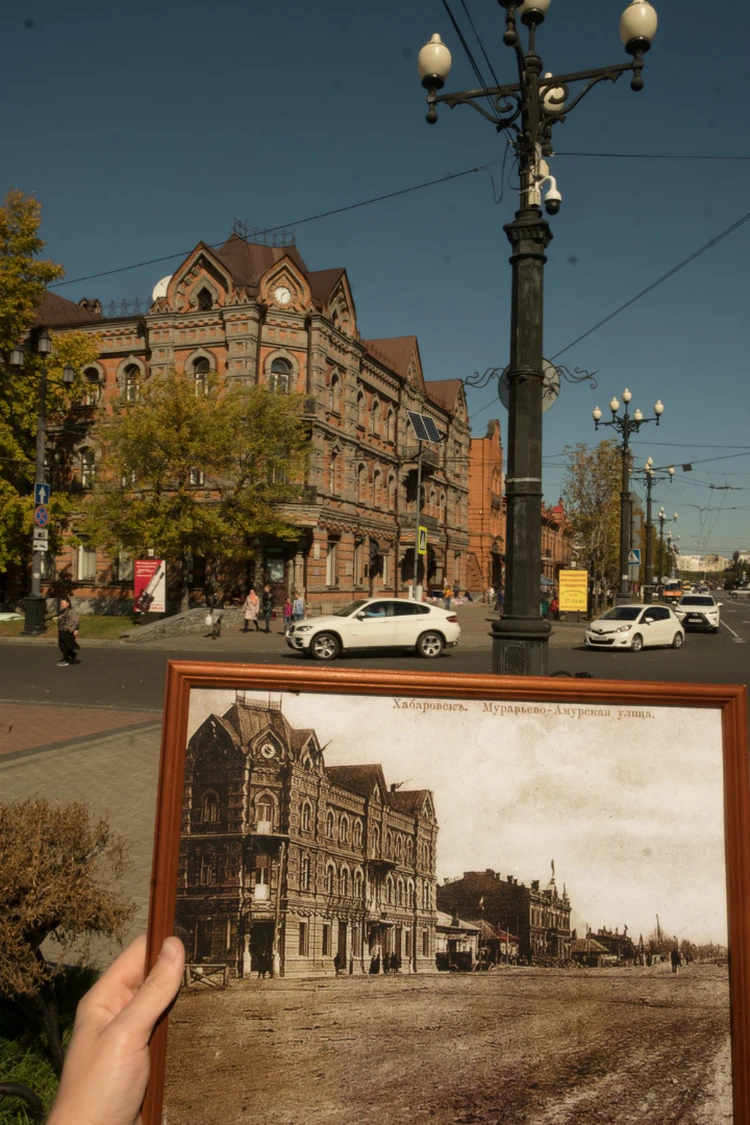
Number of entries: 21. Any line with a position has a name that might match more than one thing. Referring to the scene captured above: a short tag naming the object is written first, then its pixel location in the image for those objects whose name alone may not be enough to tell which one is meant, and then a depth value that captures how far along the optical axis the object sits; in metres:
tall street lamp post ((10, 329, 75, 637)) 25.95
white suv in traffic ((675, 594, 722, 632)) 34.41
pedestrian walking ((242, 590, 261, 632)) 27.81
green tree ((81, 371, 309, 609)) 27.38
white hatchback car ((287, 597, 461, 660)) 19.61
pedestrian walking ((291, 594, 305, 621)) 27.24
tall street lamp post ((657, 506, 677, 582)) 57.39
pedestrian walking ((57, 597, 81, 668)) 17.91
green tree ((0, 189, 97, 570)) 29.39
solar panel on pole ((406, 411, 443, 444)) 38.06
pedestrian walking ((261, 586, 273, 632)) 29.05
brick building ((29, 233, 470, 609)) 32.81
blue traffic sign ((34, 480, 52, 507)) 26.06
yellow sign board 34.56
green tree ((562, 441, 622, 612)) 38.50
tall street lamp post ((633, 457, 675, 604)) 35.16
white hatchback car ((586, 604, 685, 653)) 24.06
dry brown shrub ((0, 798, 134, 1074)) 2.59
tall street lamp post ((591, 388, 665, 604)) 26.74
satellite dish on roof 35.44
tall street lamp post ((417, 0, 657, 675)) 6.23
